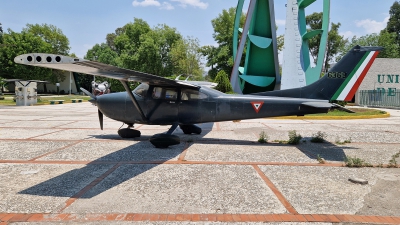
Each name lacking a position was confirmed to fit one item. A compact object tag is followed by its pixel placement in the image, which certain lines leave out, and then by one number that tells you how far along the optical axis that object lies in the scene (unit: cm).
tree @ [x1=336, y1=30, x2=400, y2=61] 6225
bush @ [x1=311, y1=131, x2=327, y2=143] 938
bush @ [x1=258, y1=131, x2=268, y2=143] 935
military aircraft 827
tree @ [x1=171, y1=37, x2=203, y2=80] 5788
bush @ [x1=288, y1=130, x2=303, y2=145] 904
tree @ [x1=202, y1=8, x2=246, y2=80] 5471
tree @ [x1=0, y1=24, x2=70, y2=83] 5591
